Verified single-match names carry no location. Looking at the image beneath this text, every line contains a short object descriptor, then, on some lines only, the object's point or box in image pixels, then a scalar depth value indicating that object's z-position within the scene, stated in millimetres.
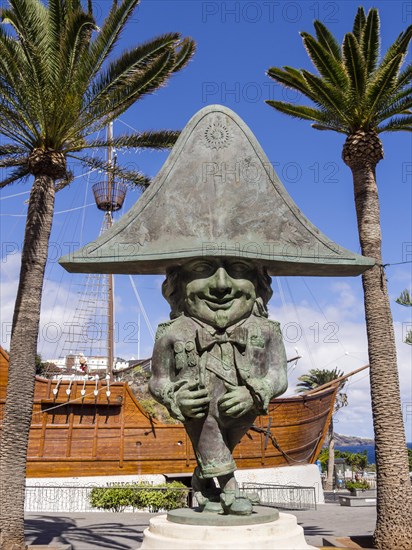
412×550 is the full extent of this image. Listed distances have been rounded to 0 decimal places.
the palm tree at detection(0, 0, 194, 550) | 9109
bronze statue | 4188
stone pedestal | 3553
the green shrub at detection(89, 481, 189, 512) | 17000
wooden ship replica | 19594
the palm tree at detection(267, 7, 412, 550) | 9172
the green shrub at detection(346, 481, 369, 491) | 21406
